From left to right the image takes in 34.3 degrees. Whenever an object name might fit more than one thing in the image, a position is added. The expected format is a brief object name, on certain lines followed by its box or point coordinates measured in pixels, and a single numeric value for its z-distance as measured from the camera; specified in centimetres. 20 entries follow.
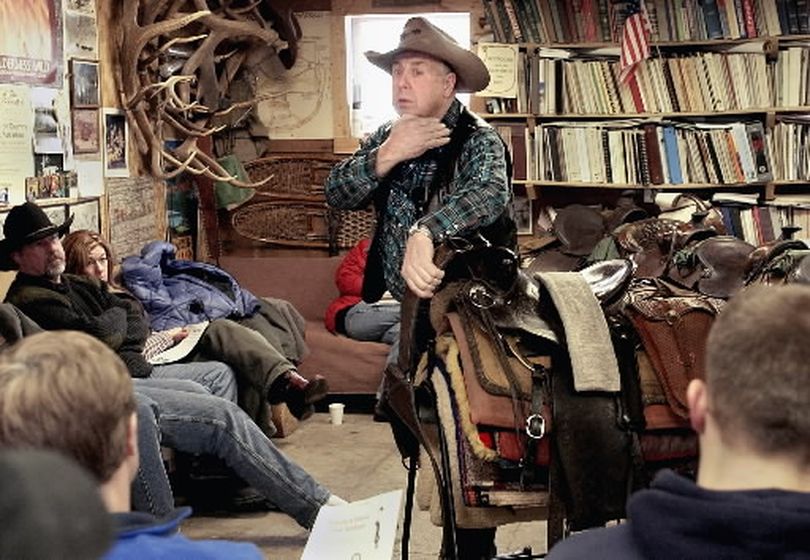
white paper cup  608
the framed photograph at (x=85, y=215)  548
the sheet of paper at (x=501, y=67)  685
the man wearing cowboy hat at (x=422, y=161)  306
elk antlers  594
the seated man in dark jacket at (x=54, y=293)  421
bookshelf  669
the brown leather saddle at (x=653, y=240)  514
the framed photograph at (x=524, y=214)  718
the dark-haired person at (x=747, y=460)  133
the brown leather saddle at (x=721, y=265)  337
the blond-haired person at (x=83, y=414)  146
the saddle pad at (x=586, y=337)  268
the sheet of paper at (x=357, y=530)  294
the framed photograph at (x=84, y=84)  554
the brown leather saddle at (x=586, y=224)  620
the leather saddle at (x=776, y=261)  307
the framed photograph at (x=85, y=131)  557
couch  685
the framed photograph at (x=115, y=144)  588
